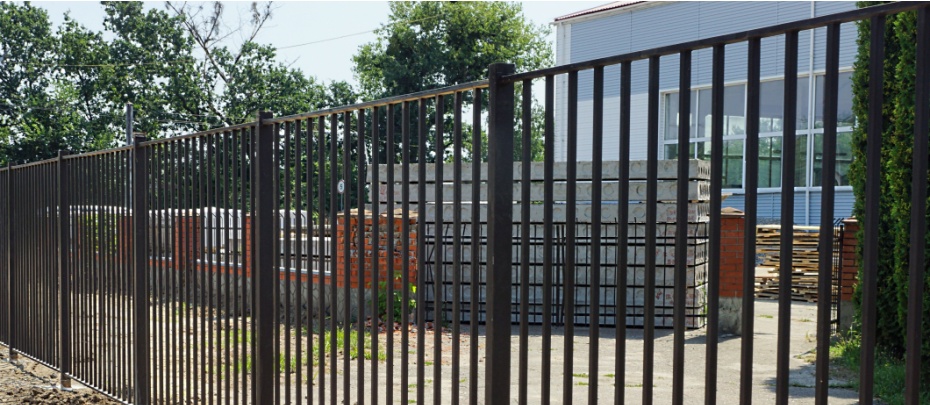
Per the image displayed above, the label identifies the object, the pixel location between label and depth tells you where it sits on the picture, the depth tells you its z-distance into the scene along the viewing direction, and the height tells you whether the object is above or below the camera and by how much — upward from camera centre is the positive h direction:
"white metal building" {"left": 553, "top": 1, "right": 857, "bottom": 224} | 18.45 +2.21
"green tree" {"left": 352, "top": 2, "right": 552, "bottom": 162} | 37.50 +5.80
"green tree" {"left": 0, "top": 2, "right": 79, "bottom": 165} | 36.06 +3.62
